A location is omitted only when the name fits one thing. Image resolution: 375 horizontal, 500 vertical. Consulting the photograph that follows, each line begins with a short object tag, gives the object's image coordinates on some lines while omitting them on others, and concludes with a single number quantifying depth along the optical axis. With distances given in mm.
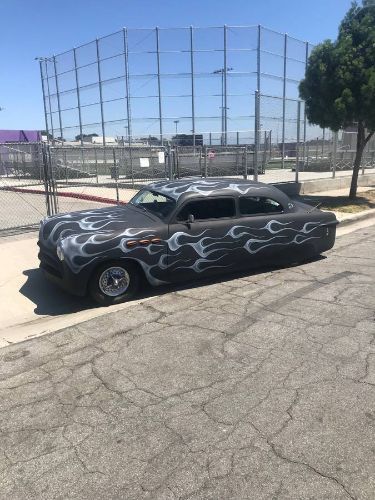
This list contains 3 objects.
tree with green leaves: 11961
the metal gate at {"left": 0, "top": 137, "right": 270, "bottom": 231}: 11047
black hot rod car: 5527
